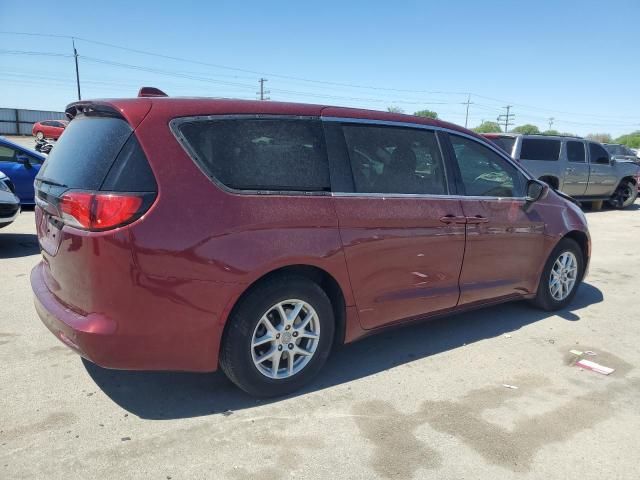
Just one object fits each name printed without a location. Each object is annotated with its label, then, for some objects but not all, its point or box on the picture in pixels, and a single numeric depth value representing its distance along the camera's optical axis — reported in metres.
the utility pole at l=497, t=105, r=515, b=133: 92.12
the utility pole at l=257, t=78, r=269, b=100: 77.56
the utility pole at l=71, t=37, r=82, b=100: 48.84
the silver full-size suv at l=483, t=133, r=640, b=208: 11.70
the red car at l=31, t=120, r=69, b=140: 34.28
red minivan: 2.71
